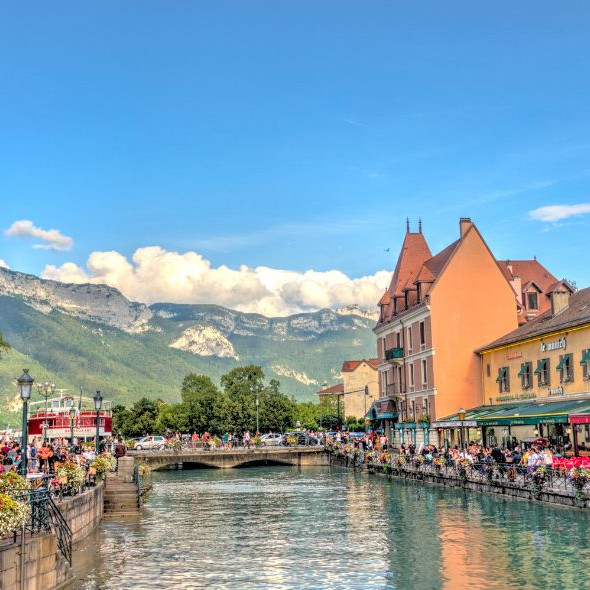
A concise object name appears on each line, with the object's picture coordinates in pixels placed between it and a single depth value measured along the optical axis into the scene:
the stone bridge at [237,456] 88.12
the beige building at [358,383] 148.50
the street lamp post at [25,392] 26.78
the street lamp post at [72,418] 53.10
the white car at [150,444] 93.94
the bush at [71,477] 30.22
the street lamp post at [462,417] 58.69
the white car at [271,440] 96.88
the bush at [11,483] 20.03
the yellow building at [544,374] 48.78
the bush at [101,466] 38.13
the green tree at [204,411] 117.00
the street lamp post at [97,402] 47.06
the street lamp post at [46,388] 59.76
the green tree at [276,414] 117.38
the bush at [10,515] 17.25
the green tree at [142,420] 125.38
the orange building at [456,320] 70.31
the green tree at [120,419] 126.38
